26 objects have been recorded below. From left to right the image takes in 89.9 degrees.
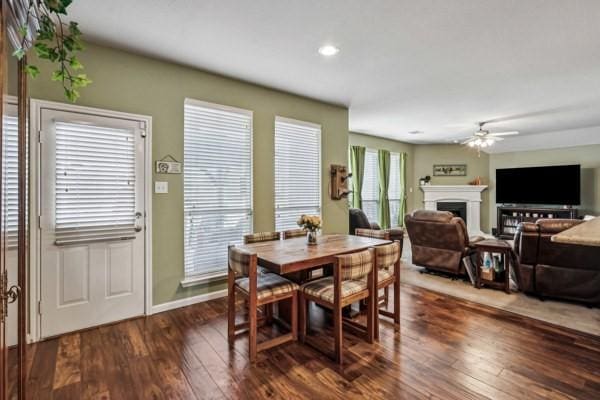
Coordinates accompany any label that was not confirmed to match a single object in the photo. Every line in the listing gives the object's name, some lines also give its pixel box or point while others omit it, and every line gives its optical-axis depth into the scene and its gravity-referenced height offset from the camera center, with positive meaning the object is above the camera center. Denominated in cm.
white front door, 268 -20
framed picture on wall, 856 +86
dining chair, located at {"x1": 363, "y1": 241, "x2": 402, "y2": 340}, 266 -71
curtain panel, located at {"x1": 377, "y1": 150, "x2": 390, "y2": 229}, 773 +29
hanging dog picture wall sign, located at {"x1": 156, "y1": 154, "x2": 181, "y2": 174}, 323 +36
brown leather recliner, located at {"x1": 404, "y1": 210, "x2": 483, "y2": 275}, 414 -58
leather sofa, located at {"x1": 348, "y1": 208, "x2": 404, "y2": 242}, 554 -44
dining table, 237 -47
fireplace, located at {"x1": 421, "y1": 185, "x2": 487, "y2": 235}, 821 +7
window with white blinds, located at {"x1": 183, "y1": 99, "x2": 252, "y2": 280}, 345 +19
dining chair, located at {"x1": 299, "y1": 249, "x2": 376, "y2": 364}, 229 -76
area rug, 297 -118
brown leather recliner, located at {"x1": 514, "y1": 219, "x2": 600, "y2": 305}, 322 -73
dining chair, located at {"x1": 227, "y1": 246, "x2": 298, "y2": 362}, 231 -77
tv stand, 700 -37
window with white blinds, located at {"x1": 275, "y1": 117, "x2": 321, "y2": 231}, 423 +42
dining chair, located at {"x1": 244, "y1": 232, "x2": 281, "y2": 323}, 296 -46
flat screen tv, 685 +36
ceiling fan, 579 +117
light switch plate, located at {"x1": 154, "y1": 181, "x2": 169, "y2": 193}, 321 +13
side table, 374 -74
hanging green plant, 116 +69
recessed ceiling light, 299 +152
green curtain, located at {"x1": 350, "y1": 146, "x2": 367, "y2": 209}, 703 +65
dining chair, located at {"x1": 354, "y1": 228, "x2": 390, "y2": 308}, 329 -44
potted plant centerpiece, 300 -26
